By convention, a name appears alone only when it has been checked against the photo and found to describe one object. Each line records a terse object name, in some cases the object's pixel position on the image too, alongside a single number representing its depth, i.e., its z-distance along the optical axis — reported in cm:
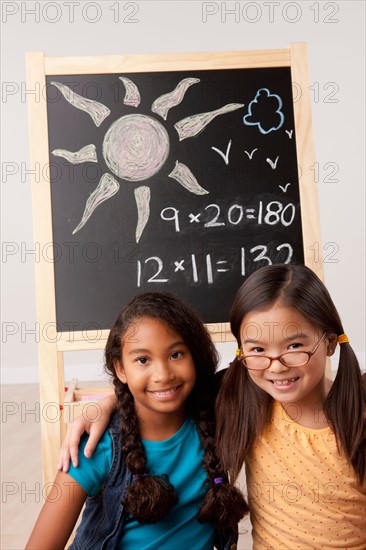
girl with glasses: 150
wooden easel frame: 229
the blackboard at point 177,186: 238
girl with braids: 152
